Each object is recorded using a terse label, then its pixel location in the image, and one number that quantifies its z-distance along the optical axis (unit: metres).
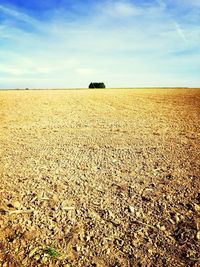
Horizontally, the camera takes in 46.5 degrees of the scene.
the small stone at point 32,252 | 2.69
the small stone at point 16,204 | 3.57
